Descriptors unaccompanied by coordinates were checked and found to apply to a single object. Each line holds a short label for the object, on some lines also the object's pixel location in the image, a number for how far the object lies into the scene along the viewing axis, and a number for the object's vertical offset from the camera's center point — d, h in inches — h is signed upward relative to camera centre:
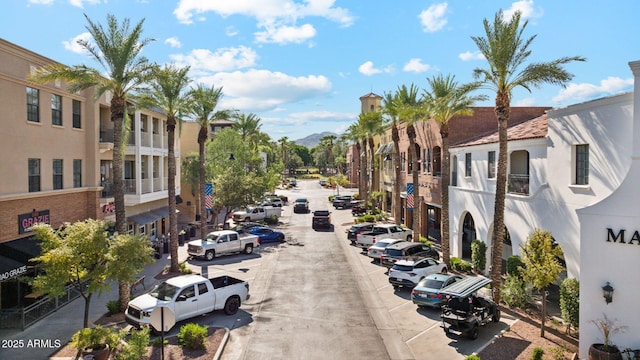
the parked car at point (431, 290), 665.2 -198.6
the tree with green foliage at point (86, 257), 500.7 -111.7
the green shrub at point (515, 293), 668.1 -203.3
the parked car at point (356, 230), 1314.0 -197.2
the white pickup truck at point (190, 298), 587.2 -194.7
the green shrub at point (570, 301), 553.3 -179.8
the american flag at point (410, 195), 1229.3 -82.7
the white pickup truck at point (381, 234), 1208.2 -196.1
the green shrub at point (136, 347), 467.4 -202.7
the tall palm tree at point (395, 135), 1446.9 +113.1
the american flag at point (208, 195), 1261.1 -82.1
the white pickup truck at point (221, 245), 1091.4 -206.9
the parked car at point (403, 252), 927.0 -191.2
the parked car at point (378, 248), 1027.9 -199.1
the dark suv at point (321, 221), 1619.1 -206.2
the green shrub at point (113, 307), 661.3 -220.7
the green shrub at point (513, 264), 735.7 -171.4
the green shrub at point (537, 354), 475.5 -212.1
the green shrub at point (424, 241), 1125.7 -201.7
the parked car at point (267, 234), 1358.3 -217.8
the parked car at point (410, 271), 787.4 -199.1
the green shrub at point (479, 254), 900.0 -188.4
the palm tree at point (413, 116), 1074.1 +133.8
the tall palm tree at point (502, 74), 645.3 +145.2
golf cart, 553.6 -196.7
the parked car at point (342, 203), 2299.5 -194.8
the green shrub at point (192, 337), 530.0 -215.8
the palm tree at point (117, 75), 663.8 +148.6
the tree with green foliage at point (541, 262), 550.3 -127.9
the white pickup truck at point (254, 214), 1780.3 -198.3
